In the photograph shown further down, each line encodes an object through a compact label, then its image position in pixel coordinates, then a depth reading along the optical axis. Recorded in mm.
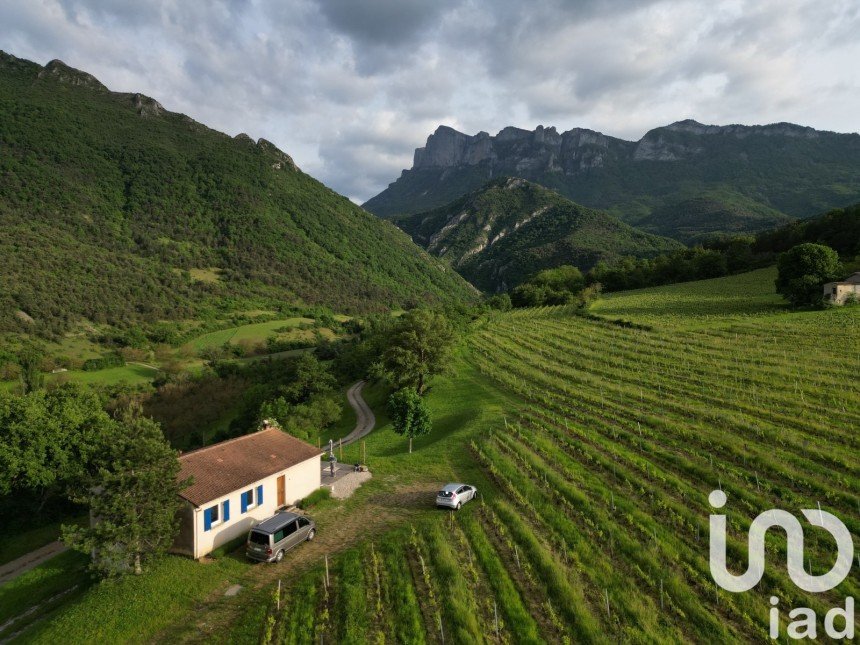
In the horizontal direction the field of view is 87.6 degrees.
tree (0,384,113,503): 30219
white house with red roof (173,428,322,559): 18312
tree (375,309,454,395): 44969
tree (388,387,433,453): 31562
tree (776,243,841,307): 59031
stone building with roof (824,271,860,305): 56875
